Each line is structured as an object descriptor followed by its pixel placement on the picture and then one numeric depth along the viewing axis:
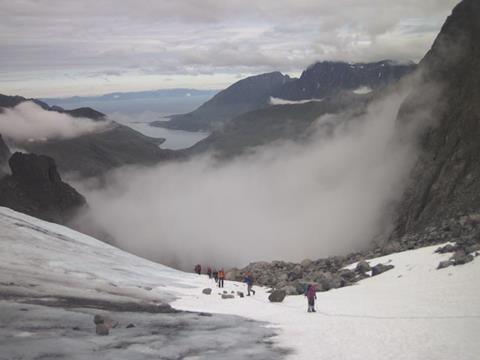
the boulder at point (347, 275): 46.58
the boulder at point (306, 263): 63.86
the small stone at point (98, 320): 26.41
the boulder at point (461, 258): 36.85
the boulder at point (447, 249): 41.44
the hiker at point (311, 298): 34.66
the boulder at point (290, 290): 45.24
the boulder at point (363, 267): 47.74
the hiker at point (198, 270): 68.05
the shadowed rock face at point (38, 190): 158.02
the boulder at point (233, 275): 67.38
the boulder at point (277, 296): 41.32
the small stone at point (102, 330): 25.03
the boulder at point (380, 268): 45.03
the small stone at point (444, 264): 38.22
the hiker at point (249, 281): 47.13
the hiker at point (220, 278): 52.76
